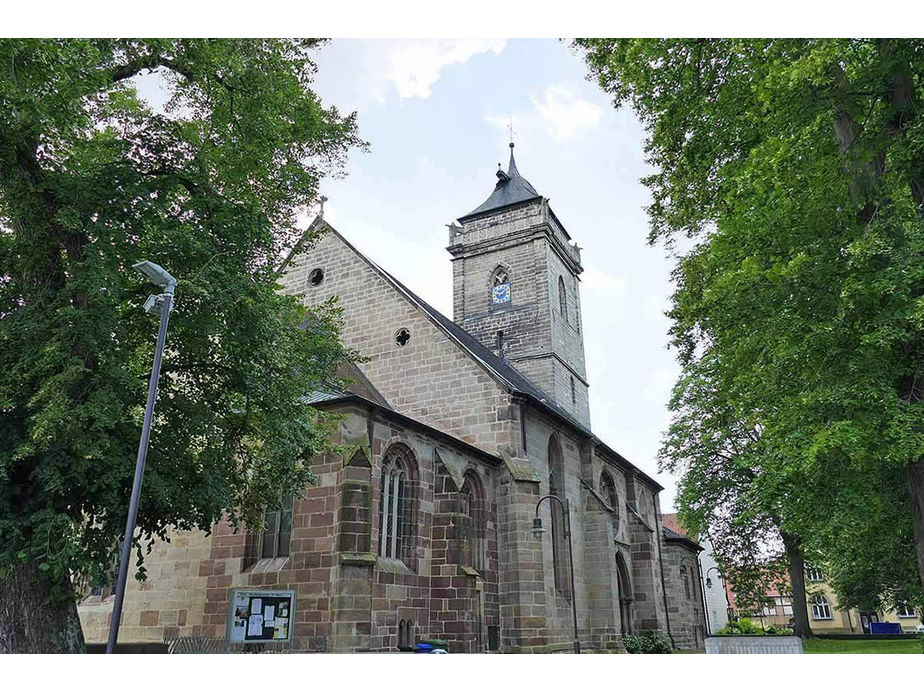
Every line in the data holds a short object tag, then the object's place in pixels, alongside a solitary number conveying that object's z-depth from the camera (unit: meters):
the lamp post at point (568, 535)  18.87
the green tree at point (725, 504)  25.05
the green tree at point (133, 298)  8.45
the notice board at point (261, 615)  10.87
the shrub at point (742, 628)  34.19
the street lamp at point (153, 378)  7.91
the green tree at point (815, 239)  8.30
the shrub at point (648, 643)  21.55
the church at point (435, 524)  13.16
